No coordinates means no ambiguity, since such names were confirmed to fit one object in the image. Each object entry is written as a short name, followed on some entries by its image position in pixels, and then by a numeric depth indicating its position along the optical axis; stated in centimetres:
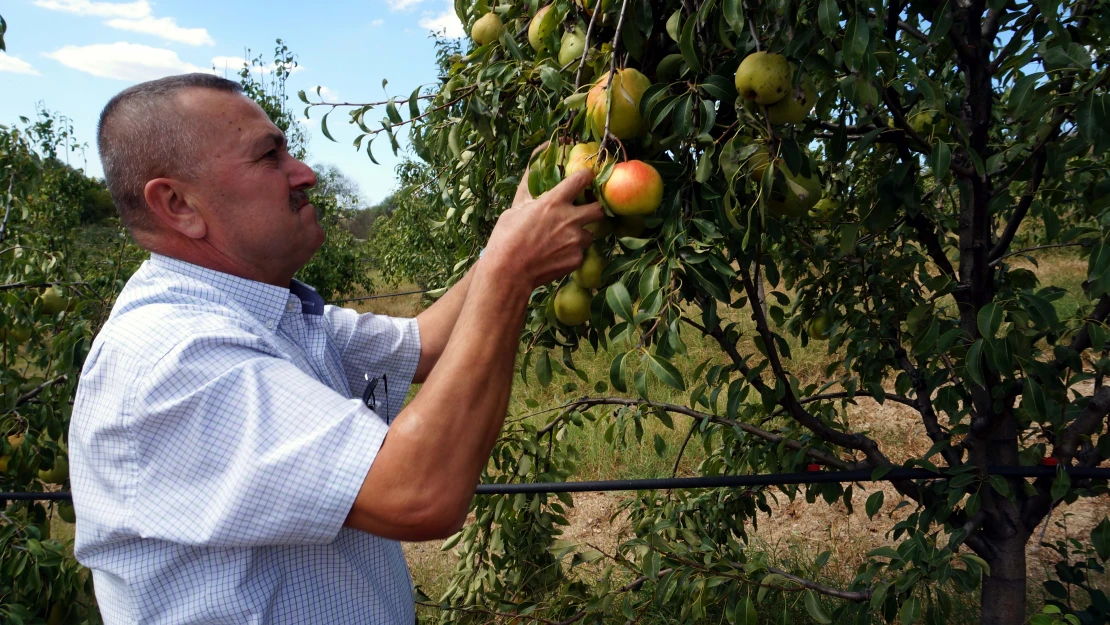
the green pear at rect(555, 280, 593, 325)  139
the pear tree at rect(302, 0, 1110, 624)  121
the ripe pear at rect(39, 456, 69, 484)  280
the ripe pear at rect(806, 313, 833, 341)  228
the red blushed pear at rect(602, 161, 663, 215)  117
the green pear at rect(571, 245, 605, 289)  135
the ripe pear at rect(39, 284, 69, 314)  284
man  100
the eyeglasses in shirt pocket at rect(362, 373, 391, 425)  147
